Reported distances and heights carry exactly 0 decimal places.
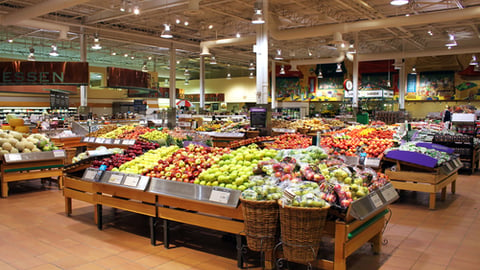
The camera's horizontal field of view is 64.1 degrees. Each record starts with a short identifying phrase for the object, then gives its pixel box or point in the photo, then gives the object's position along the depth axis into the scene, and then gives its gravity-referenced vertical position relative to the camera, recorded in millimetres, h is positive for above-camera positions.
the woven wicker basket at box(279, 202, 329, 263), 2936 -926
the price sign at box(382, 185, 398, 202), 3712 -796
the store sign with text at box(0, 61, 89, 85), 11211 +1089
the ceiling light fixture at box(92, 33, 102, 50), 12906 +2310
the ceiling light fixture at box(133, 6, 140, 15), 9215 +2438
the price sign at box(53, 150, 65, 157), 6866 -777
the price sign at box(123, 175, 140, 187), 4316 -793
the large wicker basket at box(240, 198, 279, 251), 3146 -928
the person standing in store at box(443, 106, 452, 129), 13290 -49
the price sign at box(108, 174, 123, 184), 4480 -801
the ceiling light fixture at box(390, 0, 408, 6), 7863 +2315
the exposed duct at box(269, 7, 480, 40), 11414 +2993
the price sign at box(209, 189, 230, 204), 3566 -796
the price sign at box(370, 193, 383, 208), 3450 -794
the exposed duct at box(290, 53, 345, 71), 20667 +2949
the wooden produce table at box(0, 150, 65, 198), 6363 -968
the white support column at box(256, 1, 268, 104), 10945 +1460
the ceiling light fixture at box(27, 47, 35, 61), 15331 +2194
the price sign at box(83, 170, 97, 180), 4824 -814
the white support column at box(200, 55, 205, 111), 20512 +1474
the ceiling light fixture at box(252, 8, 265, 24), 9414 +2334
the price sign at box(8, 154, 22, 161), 6277 -778
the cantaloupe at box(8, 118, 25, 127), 10415 -338
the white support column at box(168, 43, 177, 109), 17828 +1424
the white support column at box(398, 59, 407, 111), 21562 +1406
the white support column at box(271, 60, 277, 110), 24453 +1726
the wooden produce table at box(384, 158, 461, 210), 5789 -996
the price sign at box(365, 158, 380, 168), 6121 -790
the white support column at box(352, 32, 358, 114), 17469 +1302
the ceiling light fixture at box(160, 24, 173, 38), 10750 +2201
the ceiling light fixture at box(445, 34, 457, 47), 14783 +2832
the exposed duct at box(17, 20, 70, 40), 12461 +2791
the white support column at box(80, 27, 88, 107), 14805 +2239
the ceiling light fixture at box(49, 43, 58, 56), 14024 +2188
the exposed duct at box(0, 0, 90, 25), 10278 +2893
